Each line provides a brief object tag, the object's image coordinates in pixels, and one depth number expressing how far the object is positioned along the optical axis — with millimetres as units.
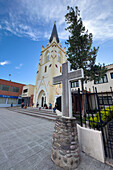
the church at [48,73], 15984
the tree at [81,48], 5816
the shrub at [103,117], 2676
